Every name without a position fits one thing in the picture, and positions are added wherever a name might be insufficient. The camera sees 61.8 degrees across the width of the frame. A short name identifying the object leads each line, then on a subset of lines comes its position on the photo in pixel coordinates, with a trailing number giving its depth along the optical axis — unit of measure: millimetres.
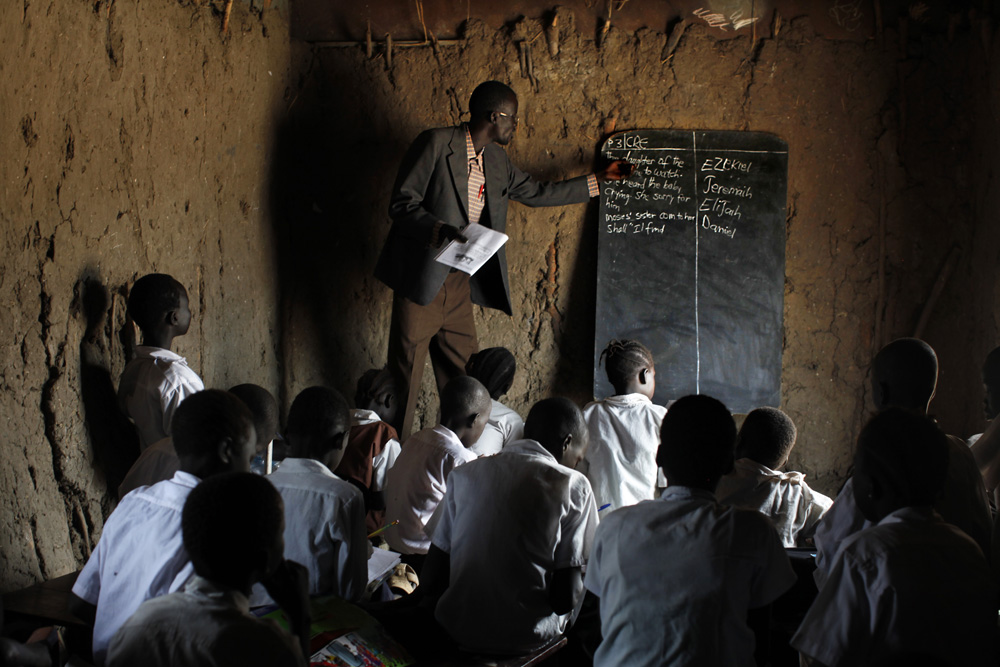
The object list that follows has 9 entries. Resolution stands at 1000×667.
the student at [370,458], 2965
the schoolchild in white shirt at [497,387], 3228
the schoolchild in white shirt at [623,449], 2855
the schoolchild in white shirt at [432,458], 2637
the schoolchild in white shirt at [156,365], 2871
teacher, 4023
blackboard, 4492
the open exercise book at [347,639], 1809
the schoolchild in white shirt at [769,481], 2414
